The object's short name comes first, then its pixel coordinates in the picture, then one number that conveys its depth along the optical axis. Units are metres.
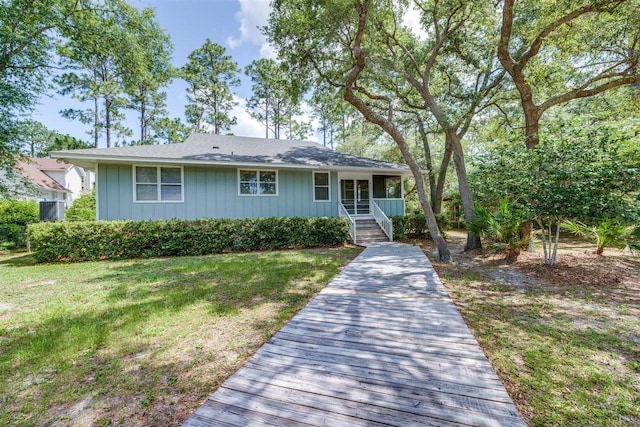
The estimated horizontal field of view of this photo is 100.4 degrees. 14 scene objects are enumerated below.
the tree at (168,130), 22.36
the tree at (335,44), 7.93
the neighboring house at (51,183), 12.40
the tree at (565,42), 7.17
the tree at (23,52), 10.88
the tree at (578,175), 5.11
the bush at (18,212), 11.84
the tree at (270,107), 24.58
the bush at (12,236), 11.30
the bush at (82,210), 13.66
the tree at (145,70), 13.10
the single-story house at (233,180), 9.41
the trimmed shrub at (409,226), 11.43
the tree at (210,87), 22.84
